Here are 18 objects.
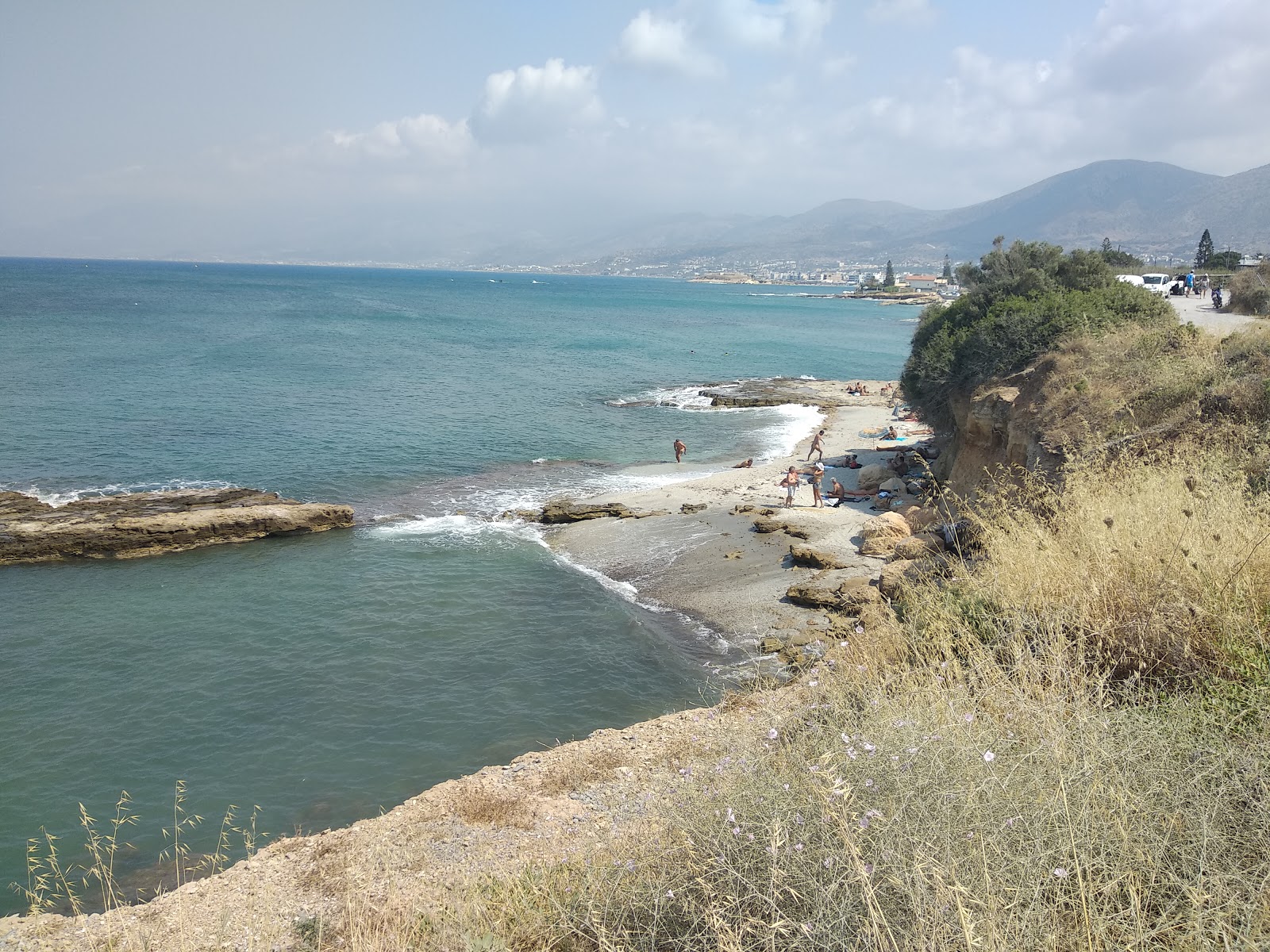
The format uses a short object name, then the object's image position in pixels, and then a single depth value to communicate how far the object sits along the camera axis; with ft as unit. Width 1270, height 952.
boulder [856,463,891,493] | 79.51
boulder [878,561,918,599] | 38.80
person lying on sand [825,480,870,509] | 75.97
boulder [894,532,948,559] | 50.78
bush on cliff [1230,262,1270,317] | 78.38
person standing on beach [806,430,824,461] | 88.38
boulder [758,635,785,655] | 45.75
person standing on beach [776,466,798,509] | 74.64
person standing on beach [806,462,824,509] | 73.46
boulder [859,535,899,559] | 58.54
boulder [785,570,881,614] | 49.16
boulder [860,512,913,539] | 60.64
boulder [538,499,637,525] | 74.49
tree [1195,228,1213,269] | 181.93
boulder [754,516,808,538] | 65.00
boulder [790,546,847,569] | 57.00
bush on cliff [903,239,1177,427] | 64.75
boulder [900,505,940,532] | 62.59
